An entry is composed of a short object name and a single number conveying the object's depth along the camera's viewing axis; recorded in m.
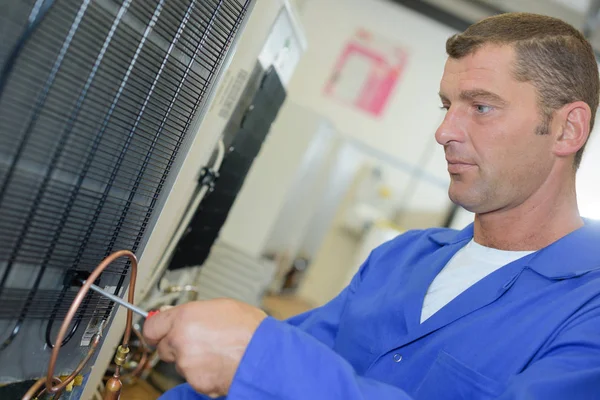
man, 0.84
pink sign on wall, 4.57
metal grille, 0.54
